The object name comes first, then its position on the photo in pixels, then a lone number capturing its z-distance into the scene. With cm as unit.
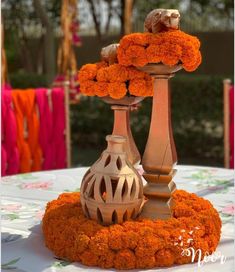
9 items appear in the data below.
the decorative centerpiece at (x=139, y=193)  111
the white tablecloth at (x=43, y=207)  112
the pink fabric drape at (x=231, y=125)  294
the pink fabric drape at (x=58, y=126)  306
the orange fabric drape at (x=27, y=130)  288
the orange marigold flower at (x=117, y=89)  121
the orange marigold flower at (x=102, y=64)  128
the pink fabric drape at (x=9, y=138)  283
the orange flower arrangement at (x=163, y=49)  114
